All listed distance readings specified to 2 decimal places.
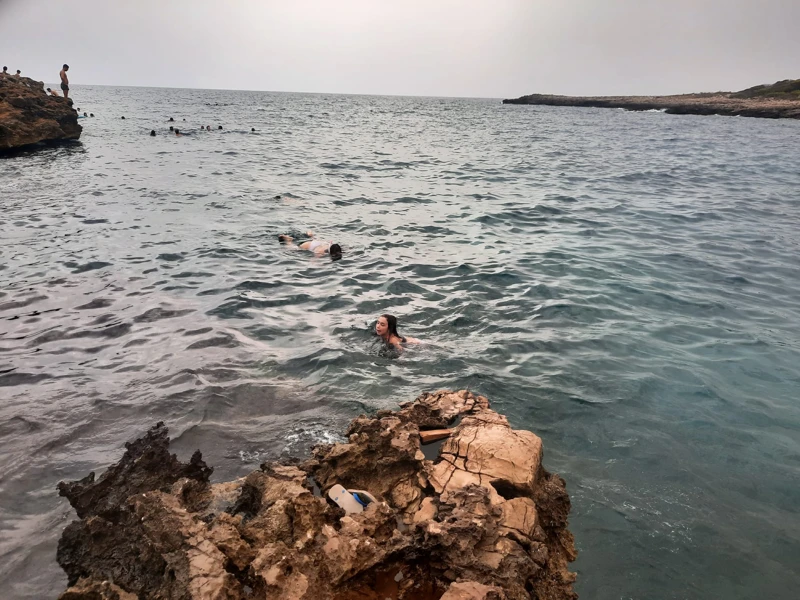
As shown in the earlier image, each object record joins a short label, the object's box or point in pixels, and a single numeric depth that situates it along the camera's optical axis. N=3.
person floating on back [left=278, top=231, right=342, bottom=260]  12.30
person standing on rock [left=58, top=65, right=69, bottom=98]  28.38
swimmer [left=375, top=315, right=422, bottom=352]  7.79
